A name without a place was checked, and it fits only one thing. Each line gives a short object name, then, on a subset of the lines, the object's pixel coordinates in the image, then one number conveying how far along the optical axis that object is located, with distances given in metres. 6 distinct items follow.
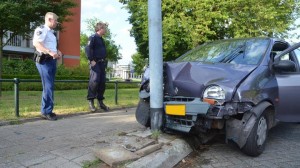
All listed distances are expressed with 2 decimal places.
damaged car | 3.90
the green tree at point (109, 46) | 52.39
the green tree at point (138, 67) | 40.78
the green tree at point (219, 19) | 19.44
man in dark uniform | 6.80
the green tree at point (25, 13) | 11.83
